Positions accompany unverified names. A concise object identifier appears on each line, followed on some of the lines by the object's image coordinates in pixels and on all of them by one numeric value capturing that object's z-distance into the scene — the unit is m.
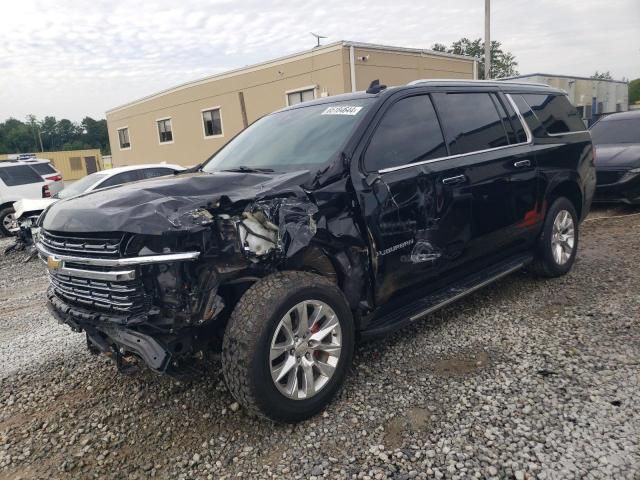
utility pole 18.41
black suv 2.55
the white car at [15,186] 11.27
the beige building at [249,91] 15.85
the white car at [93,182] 8.48
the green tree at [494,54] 46.19
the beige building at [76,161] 48.57
